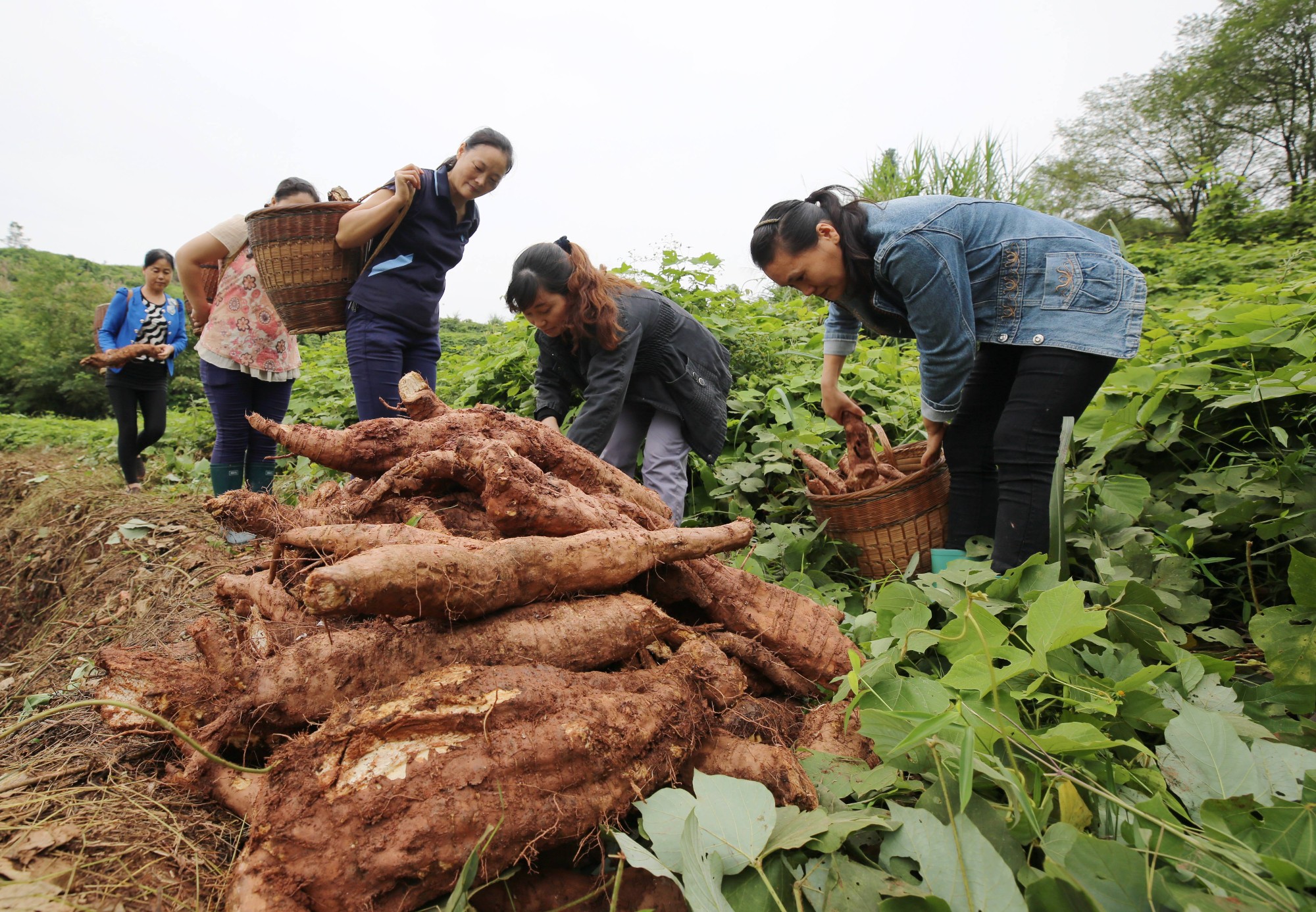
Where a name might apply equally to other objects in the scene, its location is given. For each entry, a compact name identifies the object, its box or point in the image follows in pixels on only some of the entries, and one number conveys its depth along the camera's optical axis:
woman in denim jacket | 2.04
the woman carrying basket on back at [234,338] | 3.26
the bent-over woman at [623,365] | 2.95
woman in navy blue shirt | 2.97
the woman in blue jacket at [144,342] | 5.12
